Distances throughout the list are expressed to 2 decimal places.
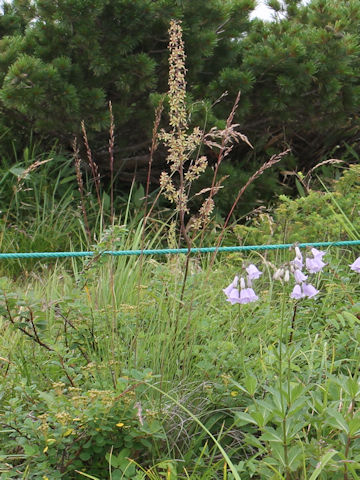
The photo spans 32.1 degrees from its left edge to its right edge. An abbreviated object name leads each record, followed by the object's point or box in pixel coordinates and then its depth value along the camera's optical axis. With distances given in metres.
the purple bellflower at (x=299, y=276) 1.93
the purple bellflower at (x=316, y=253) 2.09
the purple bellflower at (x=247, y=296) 1.99
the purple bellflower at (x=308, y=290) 1.99
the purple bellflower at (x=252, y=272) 2.07
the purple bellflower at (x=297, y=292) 2.00
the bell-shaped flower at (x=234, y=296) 2.00
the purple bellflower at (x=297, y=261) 1.91
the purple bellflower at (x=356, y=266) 2.07
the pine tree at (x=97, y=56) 4.41
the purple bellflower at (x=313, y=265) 2.02
